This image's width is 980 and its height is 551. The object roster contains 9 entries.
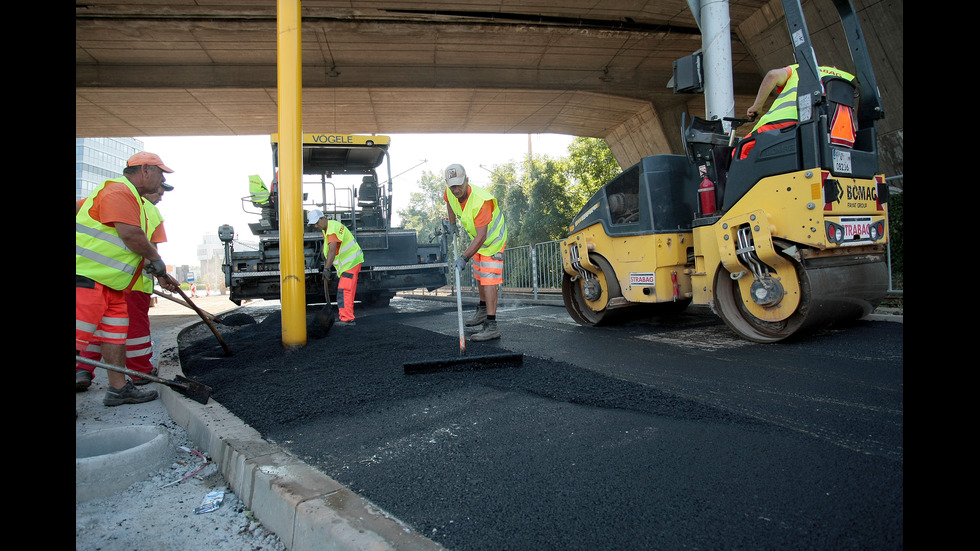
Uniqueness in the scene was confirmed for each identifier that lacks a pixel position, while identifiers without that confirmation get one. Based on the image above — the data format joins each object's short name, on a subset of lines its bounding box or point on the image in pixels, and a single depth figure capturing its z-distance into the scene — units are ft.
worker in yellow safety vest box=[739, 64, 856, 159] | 11.70
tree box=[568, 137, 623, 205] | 56.03
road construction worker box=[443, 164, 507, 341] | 14.79
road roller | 11.25
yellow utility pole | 14.47
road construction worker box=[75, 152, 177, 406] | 9.98
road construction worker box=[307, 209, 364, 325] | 21.68
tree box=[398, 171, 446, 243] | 107.24
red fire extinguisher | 13.84
